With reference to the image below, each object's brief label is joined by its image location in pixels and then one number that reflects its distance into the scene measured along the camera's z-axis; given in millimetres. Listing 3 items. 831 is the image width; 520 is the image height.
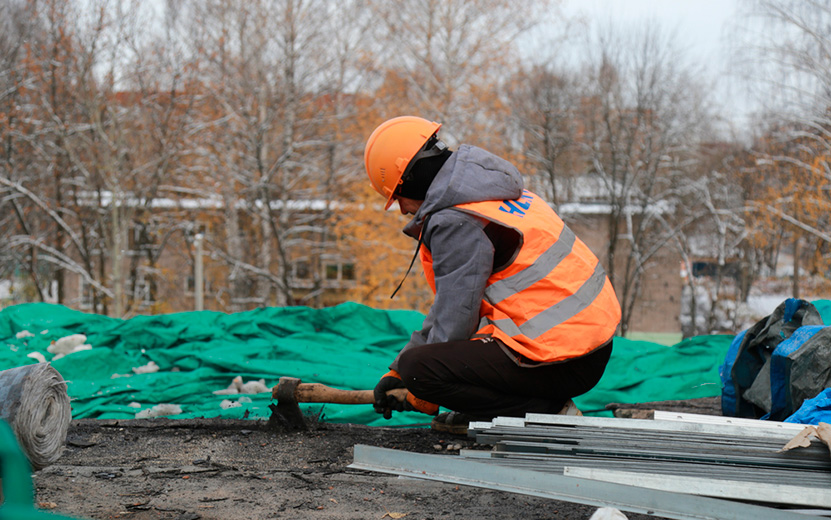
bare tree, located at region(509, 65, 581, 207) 19516
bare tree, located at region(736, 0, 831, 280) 14109
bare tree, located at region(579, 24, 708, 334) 19094
